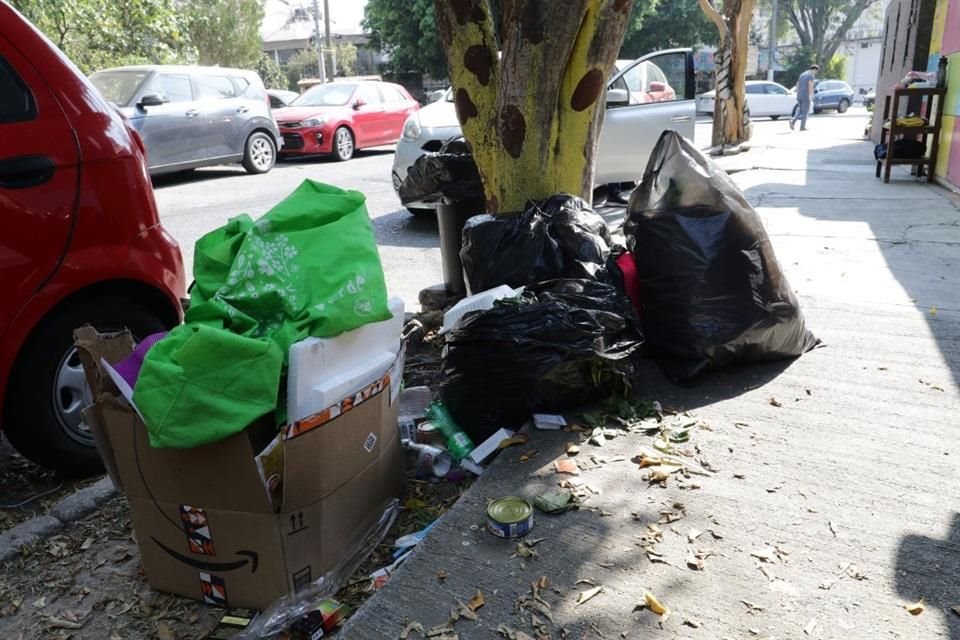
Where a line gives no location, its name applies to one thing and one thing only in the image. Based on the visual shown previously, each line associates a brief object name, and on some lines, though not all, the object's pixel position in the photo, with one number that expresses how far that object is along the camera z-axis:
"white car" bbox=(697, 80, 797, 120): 30.30
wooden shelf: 8.98
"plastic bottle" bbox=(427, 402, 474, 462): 2.95
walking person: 20.02
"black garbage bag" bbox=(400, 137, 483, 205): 4.62
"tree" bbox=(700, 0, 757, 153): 14.05
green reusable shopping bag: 1.97
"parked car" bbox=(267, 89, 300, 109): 18.22
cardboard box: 2.11
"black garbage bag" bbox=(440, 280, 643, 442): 2.89
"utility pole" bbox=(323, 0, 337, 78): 33.78
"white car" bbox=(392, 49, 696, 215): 7.59
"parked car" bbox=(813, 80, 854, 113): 34.47
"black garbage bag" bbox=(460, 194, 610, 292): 3.51
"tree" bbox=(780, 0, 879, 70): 50.09
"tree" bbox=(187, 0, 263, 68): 29.97
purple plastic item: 2.19
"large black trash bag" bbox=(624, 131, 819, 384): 3.30
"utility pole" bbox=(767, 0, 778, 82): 41.28
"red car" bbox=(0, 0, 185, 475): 2.67
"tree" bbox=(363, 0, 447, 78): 28.45
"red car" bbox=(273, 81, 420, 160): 13.44
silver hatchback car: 10.41
